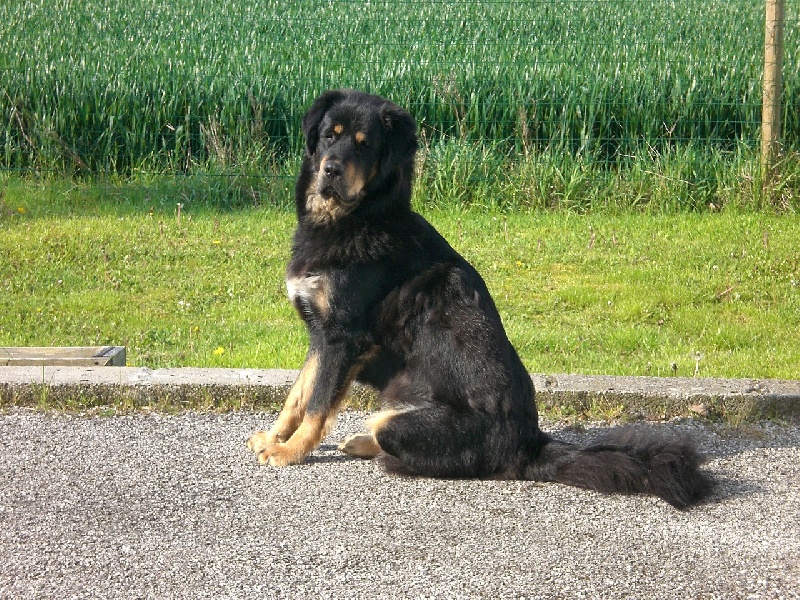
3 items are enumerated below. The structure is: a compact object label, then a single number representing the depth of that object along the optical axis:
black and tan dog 8.67
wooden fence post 18.58
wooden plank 11.50
